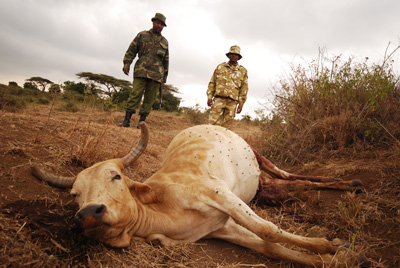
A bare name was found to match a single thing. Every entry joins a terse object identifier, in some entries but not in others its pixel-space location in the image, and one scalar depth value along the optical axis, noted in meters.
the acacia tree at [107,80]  18.82
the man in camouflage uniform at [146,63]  7.46
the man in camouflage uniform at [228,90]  7.27
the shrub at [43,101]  14.18
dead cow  2.16
